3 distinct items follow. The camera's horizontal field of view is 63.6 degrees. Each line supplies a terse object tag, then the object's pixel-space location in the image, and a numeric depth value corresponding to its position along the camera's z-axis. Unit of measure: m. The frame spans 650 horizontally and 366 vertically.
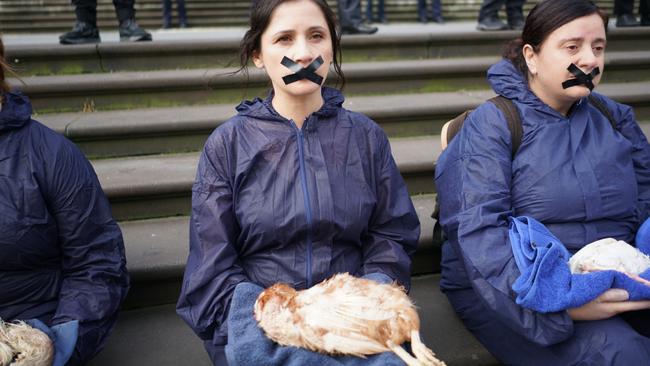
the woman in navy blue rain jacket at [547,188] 1.56
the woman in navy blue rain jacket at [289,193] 1.58
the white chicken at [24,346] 1.39
